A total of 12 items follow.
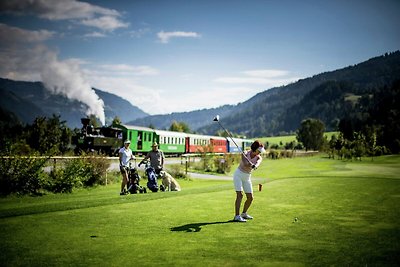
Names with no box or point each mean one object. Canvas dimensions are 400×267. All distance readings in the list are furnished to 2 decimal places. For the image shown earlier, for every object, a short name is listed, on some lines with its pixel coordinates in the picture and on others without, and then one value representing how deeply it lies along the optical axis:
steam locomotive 34.28
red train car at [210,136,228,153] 57.86
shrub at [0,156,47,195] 14.62
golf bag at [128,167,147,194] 15.21
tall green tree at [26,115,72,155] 39.78
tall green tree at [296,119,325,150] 126.62
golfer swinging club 8.92
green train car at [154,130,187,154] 44.32
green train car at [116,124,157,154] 38.75
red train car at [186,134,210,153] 53.14
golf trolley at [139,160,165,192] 15.30
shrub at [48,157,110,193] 16.48
